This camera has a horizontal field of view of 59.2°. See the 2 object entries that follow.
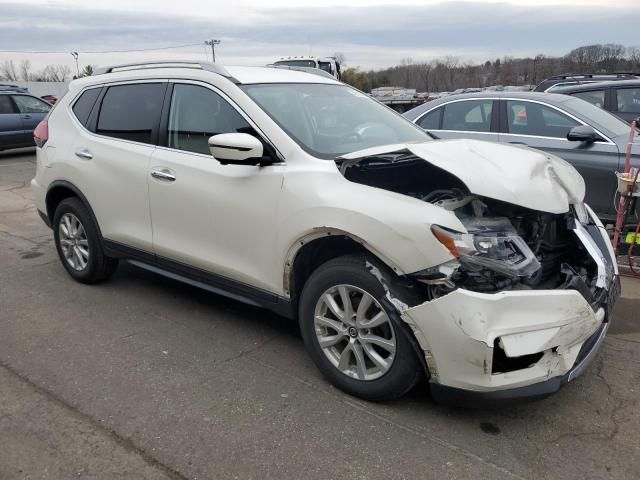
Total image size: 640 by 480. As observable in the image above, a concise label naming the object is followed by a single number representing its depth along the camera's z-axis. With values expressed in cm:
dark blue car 1408
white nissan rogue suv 266
